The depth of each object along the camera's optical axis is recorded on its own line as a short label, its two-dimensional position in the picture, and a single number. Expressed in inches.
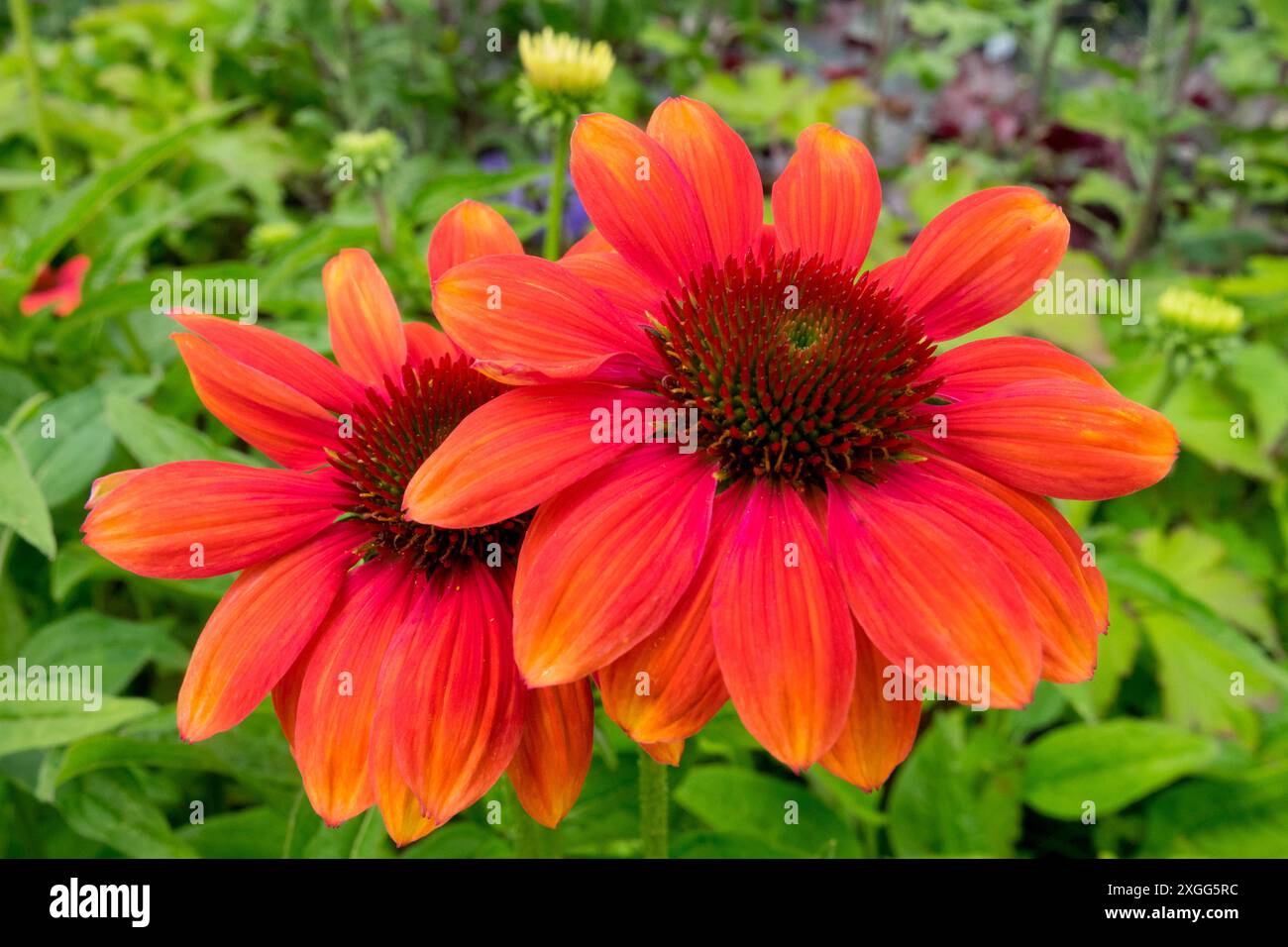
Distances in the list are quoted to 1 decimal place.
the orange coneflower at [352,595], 4.8
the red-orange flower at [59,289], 12.9
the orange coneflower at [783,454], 4.6
